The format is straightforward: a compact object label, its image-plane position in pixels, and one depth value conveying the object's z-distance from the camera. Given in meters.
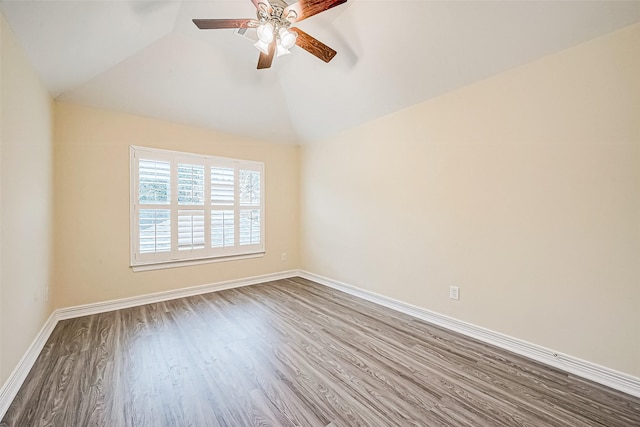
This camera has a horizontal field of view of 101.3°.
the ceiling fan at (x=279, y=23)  1.82
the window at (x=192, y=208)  3.36
